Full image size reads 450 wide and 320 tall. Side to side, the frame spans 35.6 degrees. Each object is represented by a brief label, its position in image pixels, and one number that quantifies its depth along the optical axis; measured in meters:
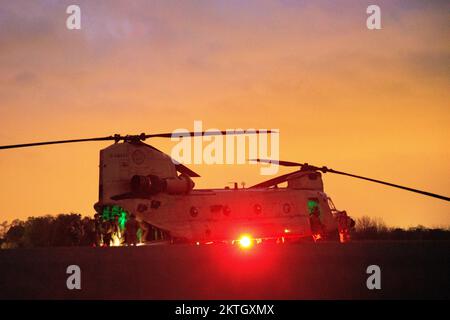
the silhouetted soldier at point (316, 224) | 36.06
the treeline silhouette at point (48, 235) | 40.31
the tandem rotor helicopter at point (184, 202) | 29.30
